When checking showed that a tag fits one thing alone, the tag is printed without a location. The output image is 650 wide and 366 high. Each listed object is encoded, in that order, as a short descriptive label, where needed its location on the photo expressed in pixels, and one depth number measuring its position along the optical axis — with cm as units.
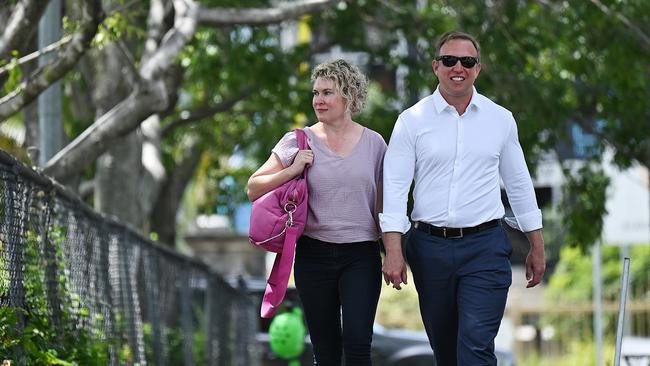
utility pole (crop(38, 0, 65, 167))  2573
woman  1462
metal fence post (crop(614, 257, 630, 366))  1347
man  1421
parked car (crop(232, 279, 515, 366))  3678
